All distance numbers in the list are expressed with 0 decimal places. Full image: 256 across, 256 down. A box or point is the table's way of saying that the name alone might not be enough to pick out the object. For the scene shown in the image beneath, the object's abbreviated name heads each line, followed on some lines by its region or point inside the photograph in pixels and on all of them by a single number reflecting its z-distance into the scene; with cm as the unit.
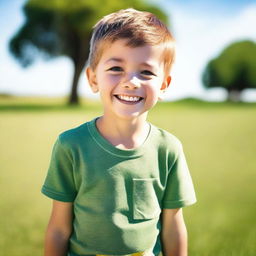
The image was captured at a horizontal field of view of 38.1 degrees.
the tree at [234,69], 2480
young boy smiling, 158
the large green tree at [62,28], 1622
